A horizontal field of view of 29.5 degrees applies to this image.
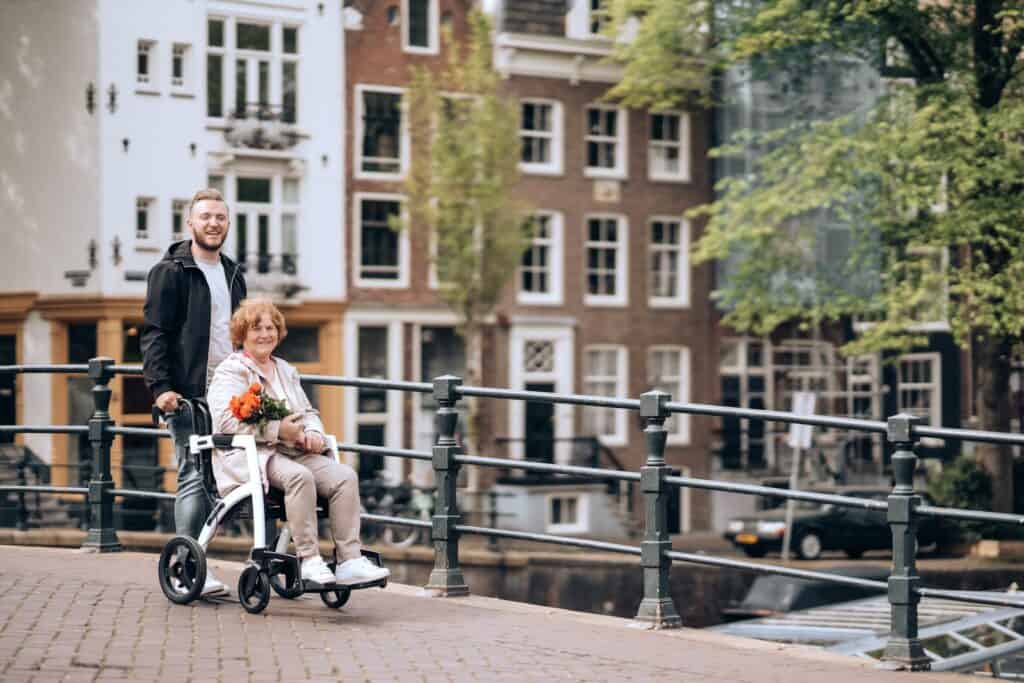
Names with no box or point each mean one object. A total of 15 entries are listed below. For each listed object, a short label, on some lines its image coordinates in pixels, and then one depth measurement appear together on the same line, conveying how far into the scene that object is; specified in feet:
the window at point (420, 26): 130.41
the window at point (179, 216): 122.52
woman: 27.86
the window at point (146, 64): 121.80
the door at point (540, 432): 133.59
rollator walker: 27.86
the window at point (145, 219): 121.49
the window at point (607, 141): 137.90
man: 29.68
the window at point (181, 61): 123.44
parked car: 119.03
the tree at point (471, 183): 121.19
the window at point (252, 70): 124.16
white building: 120.26
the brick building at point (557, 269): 129.29
